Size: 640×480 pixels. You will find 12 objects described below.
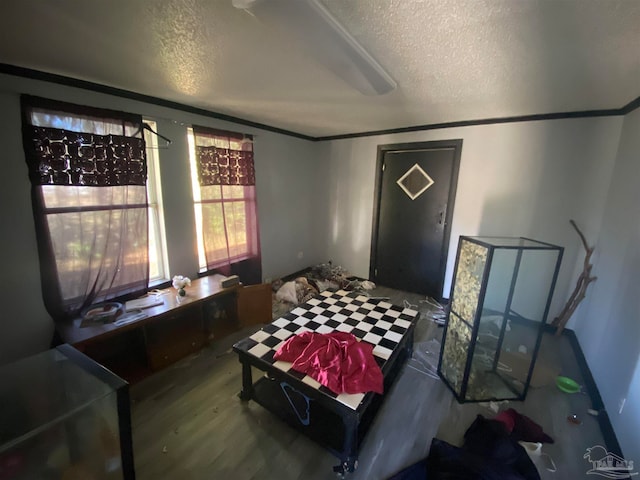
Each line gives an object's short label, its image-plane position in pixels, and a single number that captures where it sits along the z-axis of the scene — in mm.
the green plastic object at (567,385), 1877
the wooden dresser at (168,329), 1714
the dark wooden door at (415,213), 3092
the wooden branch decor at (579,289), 2328
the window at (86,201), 1654
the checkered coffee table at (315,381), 1331
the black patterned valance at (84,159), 1629
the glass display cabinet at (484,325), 1578
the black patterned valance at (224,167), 2494
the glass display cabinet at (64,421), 787
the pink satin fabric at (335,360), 1395
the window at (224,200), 2512
